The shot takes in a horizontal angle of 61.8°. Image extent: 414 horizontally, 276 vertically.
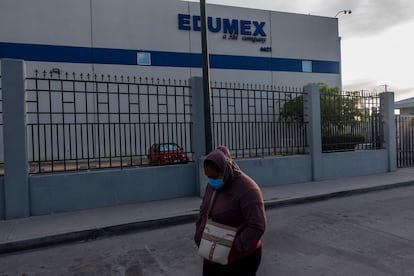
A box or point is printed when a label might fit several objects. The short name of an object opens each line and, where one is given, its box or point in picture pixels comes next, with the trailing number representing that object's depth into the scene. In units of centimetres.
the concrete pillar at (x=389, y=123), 1264
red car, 887
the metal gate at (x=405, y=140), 1427
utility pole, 792
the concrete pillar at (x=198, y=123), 859
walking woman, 238
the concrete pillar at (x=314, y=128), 1076
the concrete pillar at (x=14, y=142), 683
